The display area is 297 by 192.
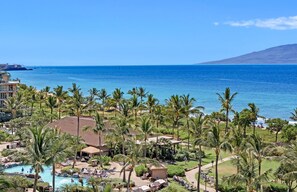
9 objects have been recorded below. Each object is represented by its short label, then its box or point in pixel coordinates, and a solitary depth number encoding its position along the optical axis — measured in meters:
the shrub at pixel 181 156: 51.25
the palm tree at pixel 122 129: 46.77
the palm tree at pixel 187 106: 57.41
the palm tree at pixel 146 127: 44.91
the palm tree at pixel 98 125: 46.56
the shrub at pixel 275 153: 48.38
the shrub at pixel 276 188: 36.87
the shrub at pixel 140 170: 43.44
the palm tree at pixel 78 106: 55.59
